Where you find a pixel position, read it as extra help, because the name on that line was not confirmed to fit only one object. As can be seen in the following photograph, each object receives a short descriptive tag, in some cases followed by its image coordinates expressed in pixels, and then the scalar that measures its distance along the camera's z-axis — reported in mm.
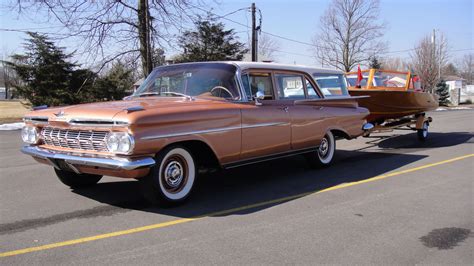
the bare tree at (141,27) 18297
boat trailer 11688
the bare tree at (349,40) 50750
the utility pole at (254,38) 28584
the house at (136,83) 32312
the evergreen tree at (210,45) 33000
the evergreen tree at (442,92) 40656
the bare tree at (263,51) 64394
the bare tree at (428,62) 52228
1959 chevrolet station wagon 4723
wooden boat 11031
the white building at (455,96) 42469
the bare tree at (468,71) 118312
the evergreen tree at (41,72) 25375
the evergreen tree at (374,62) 50031
